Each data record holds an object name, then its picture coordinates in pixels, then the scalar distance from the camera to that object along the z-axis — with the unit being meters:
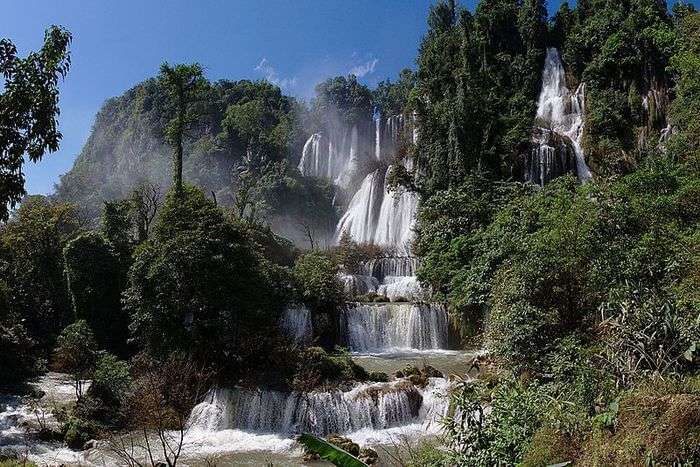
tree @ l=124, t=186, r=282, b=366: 17.61
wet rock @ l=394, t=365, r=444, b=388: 16.45
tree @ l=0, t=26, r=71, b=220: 8.07
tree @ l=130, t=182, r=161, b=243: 31.79
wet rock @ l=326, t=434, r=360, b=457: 13.51
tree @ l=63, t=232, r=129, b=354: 23.06
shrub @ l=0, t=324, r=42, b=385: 20.19
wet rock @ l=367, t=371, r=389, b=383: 17.50
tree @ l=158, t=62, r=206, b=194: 31.23
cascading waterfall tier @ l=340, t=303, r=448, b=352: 23.62
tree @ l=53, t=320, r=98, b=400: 17.55
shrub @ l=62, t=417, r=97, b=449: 14.78
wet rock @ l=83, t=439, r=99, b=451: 14.73
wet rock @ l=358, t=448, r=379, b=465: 13.26
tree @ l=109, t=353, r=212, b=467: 13.83
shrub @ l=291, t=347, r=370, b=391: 16.31
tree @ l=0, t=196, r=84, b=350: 25.53
